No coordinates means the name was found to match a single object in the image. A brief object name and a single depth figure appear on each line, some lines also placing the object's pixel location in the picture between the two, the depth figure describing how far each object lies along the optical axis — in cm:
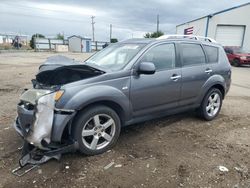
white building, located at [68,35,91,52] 3443
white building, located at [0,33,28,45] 3452
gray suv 248
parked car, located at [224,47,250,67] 1547
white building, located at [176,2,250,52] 2025
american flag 2520
